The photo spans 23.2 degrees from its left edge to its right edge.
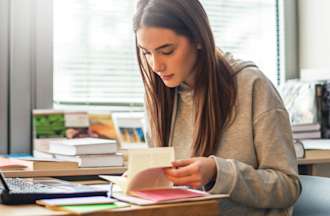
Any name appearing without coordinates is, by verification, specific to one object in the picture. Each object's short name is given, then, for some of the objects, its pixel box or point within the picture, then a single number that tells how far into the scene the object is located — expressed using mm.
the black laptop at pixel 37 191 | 1936
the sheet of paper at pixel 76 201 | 1882
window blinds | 3386
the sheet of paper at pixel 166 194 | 1956
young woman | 2274
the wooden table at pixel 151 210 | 1827
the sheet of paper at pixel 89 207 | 1817
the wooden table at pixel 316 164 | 2952
